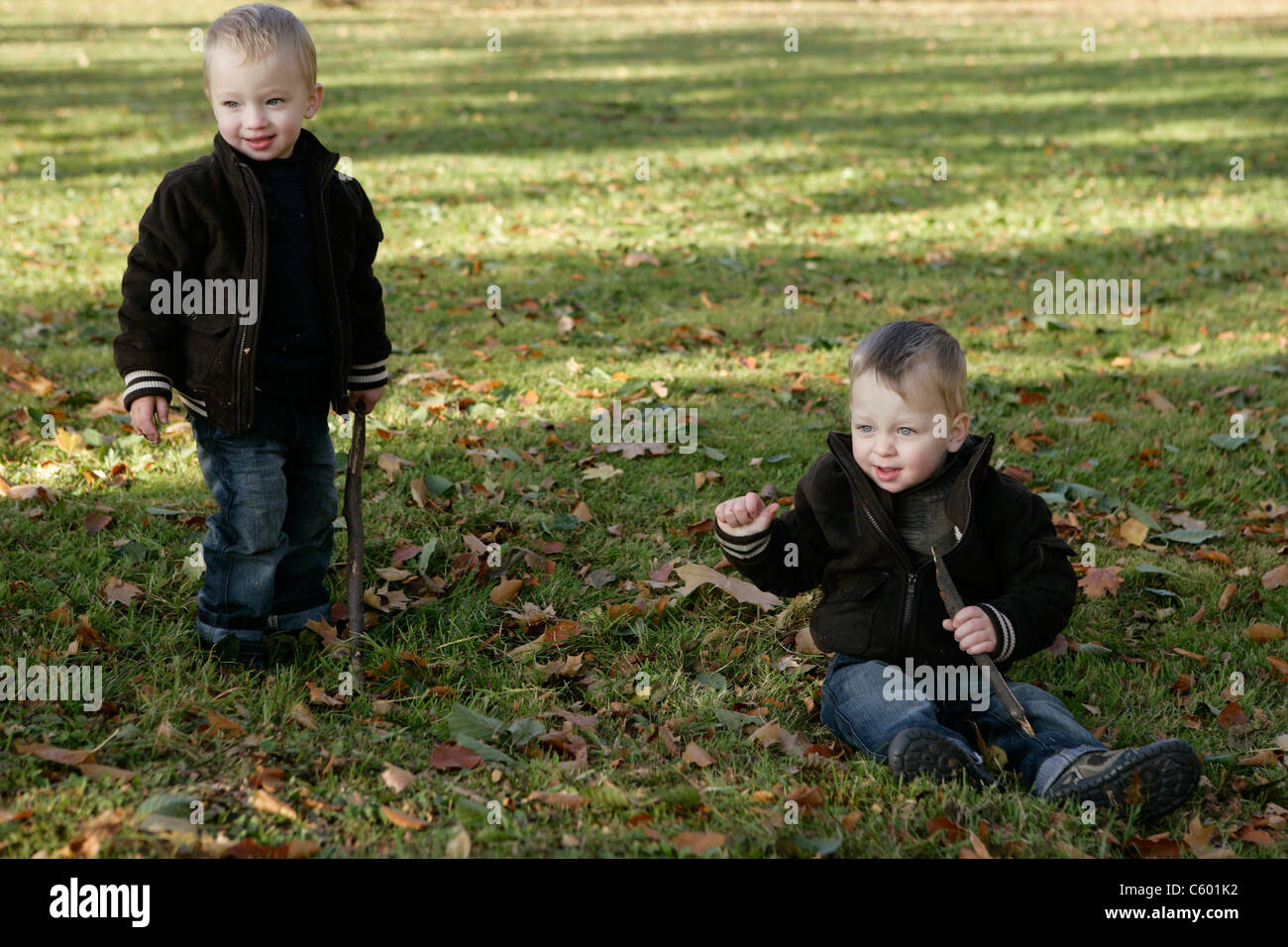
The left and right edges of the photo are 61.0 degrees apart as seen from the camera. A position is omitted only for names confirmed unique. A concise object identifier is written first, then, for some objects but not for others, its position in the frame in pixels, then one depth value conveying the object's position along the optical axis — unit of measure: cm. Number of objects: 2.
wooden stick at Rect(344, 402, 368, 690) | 354
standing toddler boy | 319
